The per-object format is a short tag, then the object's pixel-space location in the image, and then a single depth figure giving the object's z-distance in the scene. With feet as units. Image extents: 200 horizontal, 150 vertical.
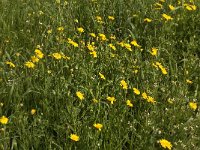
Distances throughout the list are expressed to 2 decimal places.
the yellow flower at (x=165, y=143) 7.88
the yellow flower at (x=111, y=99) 8.46
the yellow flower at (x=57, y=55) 9.13
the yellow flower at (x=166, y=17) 12.16
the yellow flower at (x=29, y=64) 8.65
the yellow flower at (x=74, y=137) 7.29
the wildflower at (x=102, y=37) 10.64
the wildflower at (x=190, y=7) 12.93
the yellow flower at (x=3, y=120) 7.25
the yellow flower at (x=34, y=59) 8.90
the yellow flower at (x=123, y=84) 9.06
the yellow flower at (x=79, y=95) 8.24
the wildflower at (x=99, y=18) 11.54
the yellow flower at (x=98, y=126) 7.72
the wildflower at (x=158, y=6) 13.06
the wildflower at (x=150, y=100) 8.86
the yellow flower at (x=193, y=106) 8.96
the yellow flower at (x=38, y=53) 9.05
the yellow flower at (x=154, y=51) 10.45
